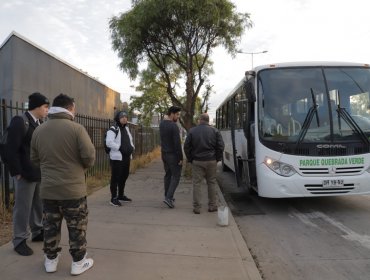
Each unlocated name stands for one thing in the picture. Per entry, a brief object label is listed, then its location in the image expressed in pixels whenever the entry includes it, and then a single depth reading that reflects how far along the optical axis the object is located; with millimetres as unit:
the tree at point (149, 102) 30984
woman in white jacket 8664
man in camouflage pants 4430
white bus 8039
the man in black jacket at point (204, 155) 8281
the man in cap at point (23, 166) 5133
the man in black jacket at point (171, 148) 8539
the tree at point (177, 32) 13781
